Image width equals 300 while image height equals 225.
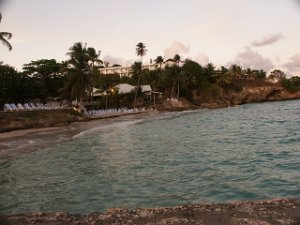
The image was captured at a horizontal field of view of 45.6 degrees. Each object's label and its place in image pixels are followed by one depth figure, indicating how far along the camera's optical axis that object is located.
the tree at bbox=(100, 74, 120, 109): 63.38
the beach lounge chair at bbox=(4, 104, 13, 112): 37.28
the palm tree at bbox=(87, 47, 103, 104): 54.26
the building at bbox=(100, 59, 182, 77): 89.97
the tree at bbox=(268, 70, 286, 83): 114.36
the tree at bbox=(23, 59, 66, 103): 63.88
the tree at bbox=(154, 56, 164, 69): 88.75
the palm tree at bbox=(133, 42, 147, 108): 87.06
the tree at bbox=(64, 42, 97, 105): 49.47
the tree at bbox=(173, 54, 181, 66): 87.66
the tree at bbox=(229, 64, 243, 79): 105.53
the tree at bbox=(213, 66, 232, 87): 90.62
